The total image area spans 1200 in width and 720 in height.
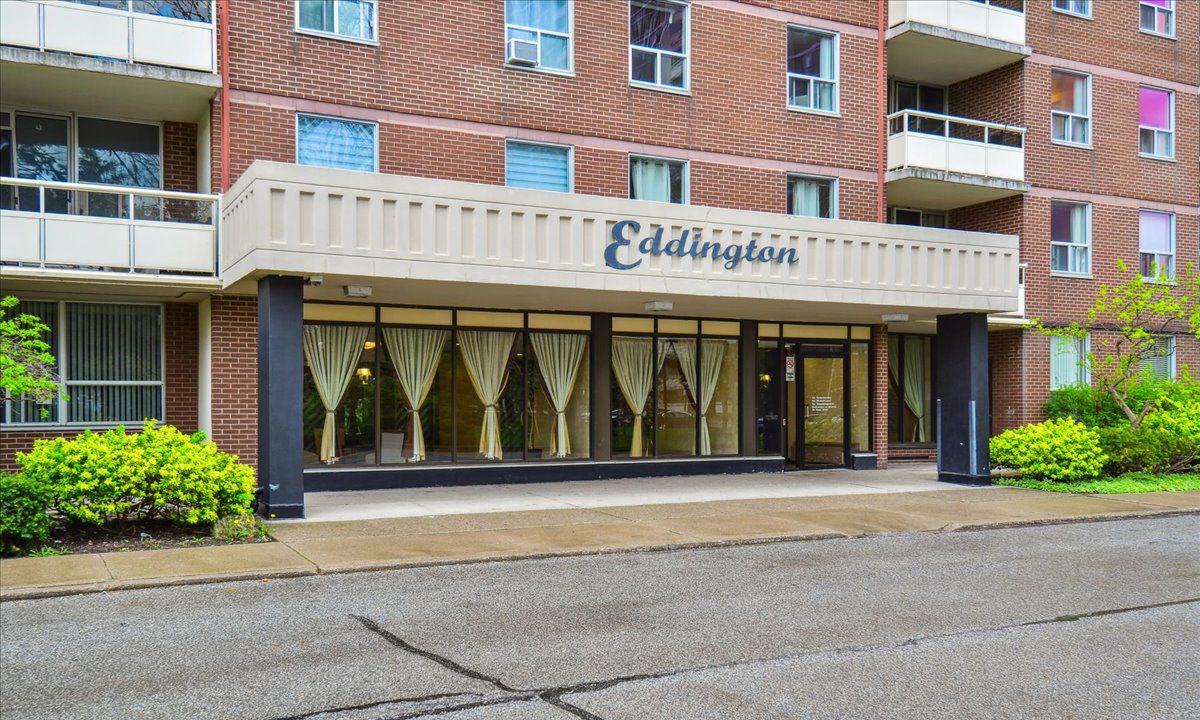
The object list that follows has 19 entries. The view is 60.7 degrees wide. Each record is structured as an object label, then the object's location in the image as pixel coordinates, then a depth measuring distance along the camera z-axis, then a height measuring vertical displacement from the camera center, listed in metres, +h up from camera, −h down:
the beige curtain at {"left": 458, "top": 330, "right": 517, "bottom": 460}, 17.30 -0.09
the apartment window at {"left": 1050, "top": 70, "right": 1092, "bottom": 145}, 23.72 +5.94
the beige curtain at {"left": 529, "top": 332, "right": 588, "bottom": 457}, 17.97 -0.12
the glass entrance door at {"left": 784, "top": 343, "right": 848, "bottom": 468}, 20.80 -0.84
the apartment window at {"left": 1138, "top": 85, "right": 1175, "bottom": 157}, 24.86 +5.84
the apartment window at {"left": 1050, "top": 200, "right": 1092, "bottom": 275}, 23.55 +2.87
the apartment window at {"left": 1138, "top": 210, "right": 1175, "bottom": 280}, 24.62 +2.89
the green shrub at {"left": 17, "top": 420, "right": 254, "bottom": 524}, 10.92 -1.22
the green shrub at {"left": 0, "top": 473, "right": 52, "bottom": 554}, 9.88 -1.44
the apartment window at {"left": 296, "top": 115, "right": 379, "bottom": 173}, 16.00 +3.51
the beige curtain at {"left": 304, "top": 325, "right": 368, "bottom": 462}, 16.08 +0.05
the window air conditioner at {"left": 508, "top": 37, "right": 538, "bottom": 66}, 17.23 +5.29
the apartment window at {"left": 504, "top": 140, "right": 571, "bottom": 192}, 17.56 +3.44
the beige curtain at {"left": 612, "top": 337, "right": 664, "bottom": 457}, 18.66 -0.15
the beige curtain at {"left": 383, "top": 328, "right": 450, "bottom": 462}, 16.70 +0.06
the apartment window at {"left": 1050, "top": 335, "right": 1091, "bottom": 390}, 23.58 +0.01
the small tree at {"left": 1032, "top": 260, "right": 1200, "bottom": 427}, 19.84 +0.87
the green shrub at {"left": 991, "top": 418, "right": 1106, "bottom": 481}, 17.97 -1.61
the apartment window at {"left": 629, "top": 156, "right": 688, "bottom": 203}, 18.72 +3.39
